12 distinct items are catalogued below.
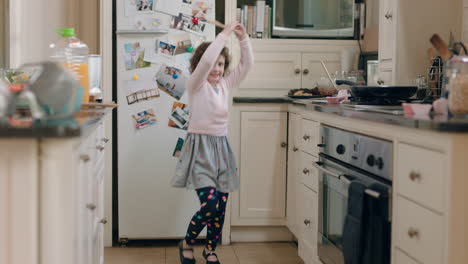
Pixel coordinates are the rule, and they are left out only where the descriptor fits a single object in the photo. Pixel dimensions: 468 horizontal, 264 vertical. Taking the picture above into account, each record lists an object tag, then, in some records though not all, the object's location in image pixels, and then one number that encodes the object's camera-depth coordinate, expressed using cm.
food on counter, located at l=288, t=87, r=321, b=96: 389
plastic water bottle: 244
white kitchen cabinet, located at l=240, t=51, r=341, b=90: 414
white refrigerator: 386
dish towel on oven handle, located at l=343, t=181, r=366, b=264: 231
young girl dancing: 333
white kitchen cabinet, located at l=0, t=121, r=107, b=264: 161
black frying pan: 286
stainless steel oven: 233
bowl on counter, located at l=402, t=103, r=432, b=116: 220
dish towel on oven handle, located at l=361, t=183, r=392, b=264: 227
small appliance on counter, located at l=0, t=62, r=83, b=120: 160
